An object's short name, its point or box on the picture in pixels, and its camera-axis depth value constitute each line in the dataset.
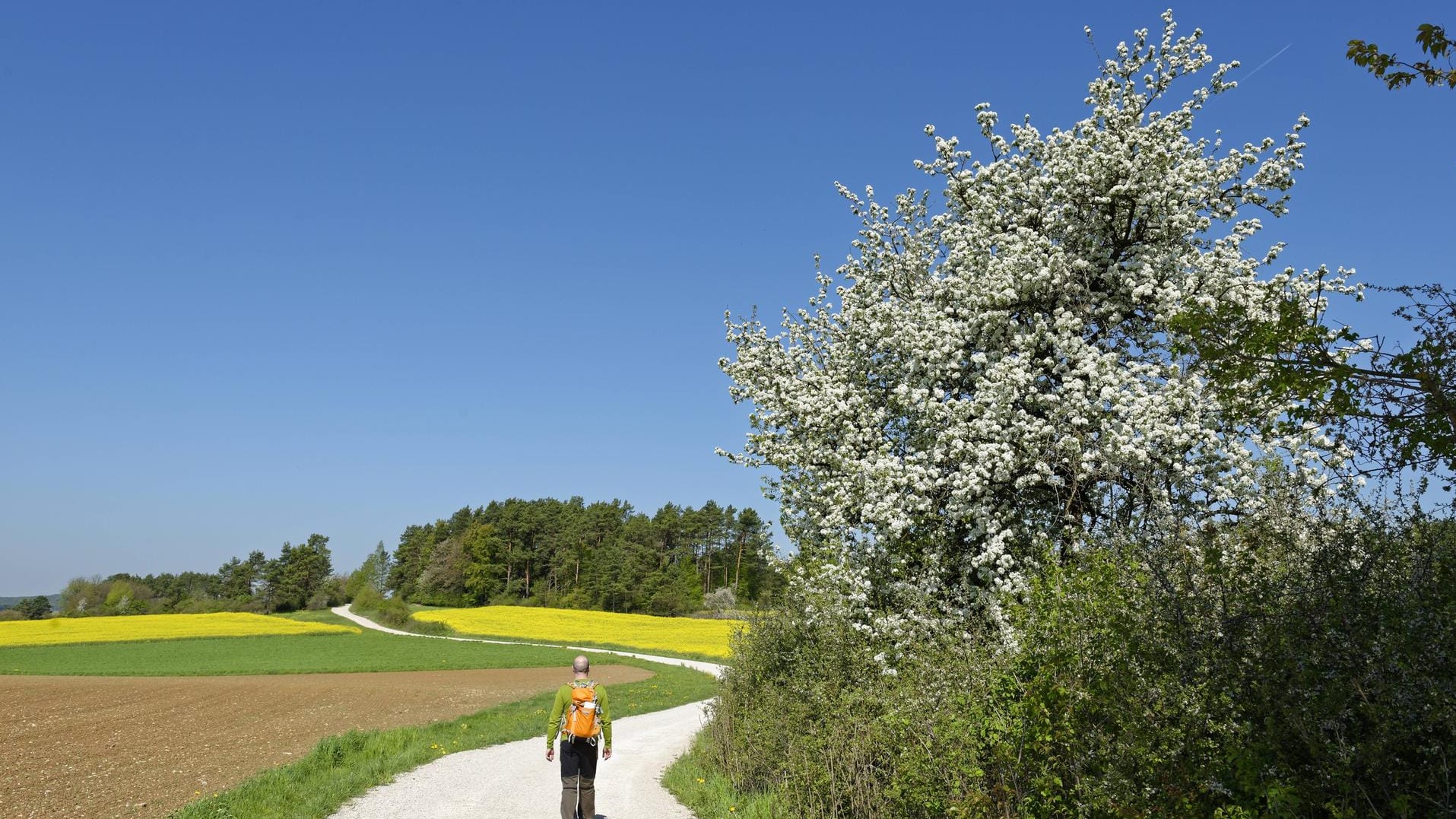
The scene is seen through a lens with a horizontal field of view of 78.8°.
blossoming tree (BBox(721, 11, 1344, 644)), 12.38
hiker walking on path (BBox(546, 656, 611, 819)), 9.95
